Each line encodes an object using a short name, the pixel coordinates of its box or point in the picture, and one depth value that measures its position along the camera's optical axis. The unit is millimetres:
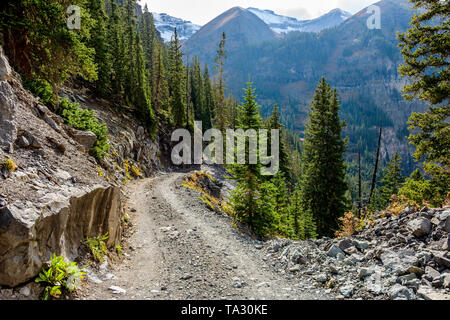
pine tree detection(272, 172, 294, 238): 23372
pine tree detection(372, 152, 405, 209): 36212
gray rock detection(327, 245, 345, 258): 8695
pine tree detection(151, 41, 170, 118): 44281
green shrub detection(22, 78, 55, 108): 11076
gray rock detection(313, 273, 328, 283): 7374
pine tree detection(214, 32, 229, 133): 50975
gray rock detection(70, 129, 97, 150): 11744
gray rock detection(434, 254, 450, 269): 6259
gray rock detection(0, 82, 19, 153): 6379
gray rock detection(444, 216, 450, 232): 7321
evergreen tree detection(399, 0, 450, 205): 11219
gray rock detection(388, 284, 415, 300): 5742
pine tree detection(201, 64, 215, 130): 63812
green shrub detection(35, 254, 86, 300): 5069
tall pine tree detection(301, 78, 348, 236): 23422
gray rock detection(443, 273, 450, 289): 5691
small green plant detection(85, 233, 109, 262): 7379
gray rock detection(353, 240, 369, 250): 8633
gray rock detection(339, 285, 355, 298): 6461
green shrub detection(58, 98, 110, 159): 12304
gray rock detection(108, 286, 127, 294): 6291
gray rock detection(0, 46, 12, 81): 6938
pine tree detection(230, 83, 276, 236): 16302
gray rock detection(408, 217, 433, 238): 7758
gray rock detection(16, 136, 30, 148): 7041
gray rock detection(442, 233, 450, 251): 6777
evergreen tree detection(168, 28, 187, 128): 43969
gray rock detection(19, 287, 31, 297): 4688
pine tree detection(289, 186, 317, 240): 24516
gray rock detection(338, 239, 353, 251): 8930
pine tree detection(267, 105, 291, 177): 35094
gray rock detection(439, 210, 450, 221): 7584
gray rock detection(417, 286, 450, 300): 5422
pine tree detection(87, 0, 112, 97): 29328
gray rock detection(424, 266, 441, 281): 6054
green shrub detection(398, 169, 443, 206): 11002
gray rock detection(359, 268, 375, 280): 6973
